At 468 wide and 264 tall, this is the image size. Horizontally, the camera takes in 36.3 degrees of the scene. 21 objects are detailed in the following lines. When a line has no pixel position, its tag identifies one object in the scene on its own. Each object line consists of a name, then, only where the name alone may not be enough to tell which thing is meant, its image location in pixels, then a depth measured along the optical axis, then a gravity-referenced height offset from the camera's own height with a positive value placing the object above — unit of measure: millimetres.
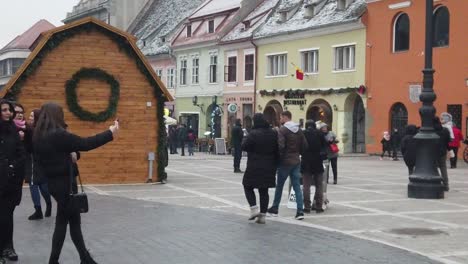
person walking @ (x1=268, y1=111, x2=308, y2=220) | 11930 -293
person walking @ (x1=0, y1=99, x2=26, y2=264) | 7770 -373
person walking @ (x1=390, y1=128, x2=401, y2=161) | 32062 +26
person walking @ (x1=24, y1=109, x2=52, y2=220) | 11430 -808
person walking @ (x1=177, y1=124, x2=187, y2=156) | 36194 +228
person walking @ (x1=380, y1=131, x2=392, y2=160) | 32906 -32
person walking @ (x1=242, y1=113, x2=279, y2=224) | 11312 -399
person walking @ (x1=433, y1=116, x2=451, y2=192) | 16625 -57
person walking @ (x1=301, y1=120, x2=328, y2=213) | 12648 -427
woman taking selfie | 7160 -185
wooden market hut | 17078 +1117
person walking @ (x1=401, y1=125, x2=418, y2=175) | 16806 -119
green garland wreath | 17250 +1040
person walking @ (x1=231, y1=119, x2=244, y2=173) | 23094 -51
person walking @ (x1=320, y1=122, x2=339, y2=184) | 18062 -319
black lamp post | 15477 -104
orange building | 31016 +3770
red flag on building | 39003 +3656
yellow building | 36562 +4172
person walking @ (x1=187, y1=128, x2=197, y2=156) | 35766 -76
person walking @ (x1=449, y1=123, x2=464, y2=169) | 21300 +23
